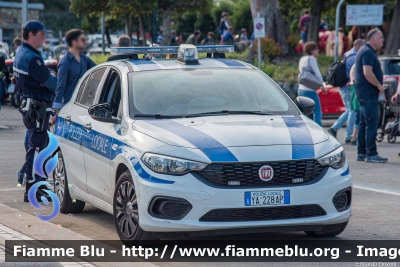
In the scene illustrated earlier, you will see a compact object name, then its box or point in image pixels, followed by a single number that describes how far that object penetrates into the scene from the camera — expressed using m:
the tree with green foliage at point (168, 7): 34.23
